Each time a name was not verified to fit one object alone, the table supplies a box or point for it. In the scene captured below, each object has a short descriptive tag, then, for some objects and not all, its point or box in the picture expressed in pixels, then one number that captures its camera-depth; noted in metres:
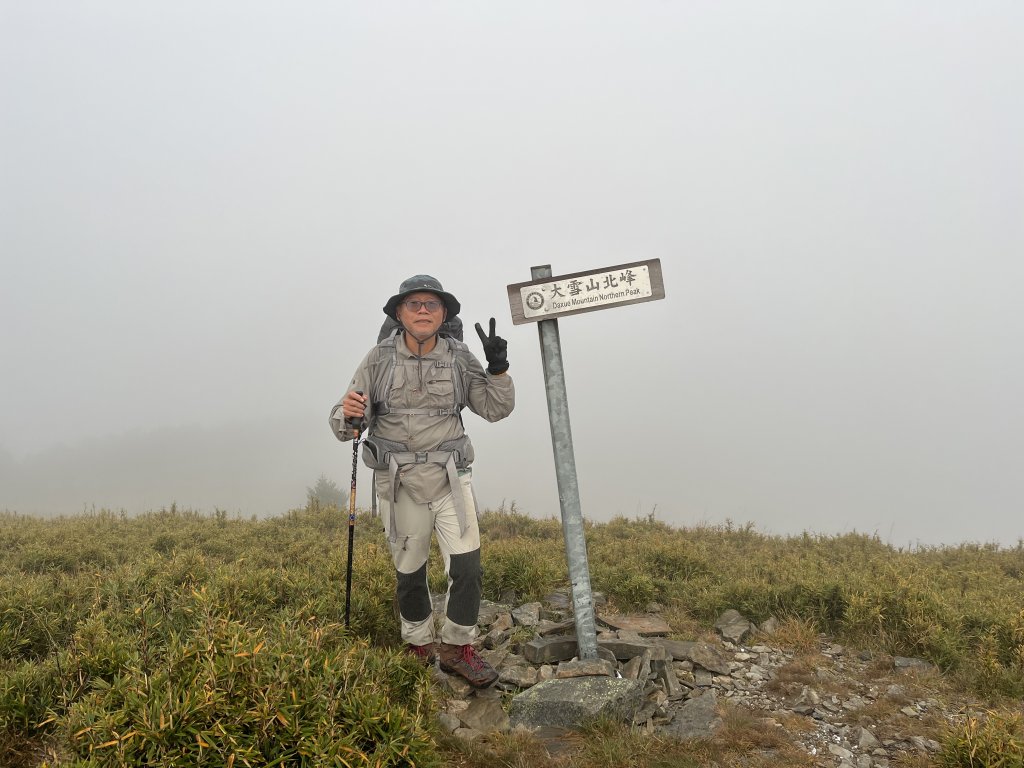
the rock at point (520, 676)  5.34
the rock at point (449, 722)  4.55
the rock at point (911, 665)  5.72
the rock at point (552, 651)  5.76
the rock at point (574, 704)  4.62
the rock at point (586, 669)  5.14
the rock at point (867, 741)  4.45
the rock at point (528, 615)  6.56
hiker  5.12
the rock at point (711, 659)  5.66
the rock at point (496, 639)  6.12
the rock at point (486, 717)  4.62
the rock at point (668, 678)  5.18
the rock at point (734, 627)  6.52
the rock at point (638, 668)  5.28
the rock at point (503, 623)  6.47
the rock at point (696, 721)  4.53
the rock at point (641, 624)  6.45
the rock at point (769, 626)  6.65
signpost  5.32
